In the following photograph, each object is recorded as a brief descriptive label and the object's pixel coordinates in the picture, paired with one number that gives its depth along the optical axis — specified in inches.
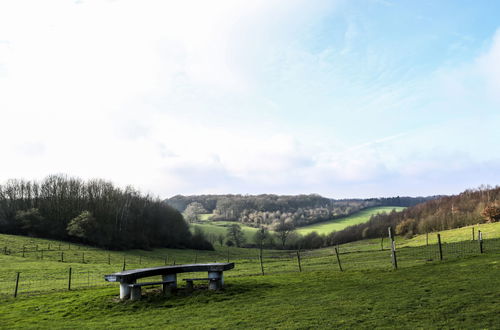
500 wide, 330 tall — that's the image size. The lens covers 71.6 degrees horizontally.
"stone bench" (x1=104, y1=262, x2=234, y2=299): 676.1
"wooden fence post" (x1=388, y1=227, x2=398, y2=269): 881.8
